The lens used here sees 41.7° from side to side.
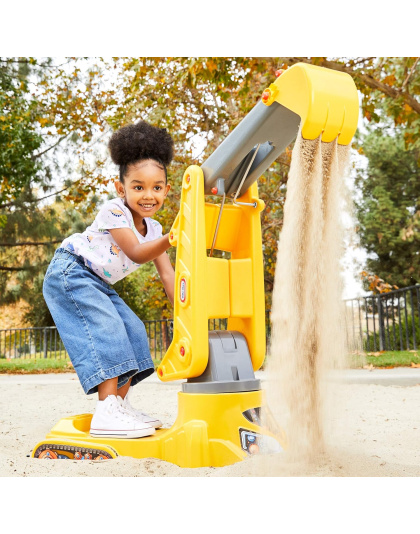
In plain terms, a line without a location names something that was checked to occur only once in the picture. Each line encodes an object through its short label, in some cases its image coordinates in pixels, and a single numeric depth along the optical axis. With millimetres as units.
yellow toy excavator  1587
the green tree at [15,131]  7234
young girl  1932
